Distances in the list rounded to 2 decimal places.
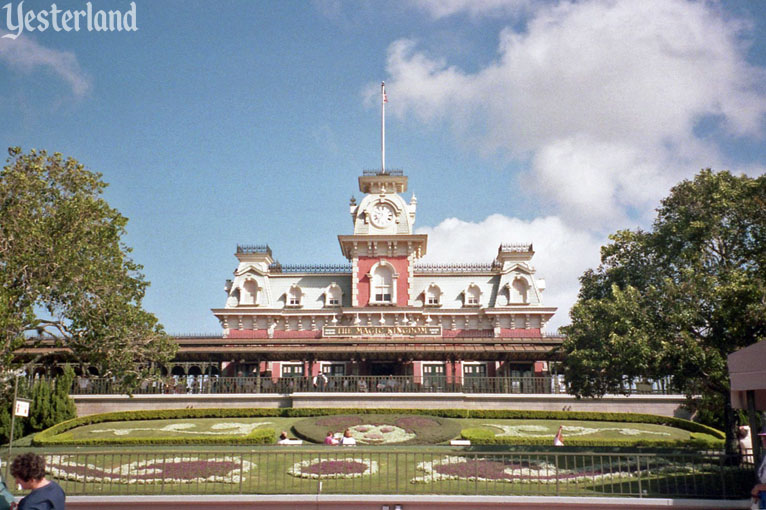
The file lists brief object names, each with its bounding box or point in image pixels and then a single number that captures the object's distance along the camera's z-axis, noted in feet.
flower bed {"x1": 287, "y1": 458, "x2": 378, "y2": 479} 57.52
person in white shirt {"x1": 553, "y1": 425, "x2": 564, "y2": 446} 88.99
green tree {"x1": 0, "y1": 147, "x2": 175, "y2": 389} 88.12
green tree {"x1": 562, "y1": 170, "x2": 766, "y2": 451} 74.95
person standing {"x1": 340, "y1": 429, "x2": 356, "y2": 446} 85.97
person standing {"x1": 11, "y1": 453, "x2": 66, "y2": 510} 27.20
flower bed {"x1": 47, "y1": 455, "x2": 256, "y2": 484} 51.47
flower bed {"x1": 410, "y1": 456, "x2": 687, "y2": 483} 52.75
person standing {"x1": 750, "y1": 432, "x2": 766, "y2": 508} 39.63
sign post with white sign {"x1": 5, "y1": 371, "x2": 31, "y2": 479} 59.93
